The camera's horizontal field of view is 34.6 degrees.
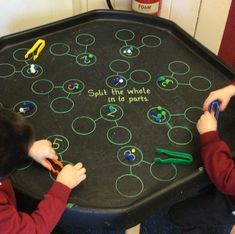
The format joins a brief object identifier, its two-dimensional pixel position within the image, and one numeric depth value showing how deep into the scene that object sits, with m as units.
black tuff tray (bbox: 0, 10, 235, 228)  0.74
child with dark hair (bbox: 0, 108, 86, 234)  0.67
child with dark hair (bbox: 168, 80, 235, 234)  0.77
